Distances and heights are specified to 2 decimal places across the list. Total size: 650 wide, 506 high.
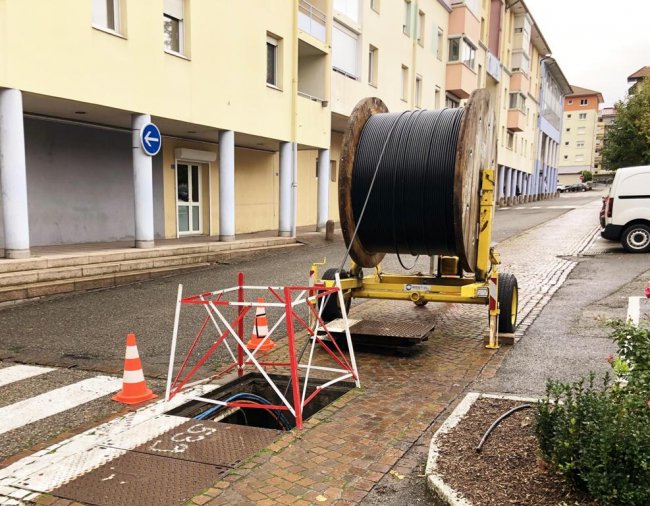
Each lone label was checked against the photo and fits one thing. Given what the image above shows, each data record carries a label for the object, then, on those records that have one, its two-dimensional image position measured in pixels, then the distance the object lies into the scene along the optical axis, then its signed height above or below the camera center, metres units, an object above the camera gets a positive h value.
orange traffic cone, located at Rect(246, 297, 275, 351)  7.19 -1.91
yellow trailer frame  6.98 -1.26
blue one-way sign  13.05 +1.11
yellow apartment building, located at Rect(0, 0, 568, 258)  11.02 +2.07
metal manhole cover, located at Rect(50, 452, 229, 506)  3.60 -1.98
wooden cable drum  6.72 +0.09
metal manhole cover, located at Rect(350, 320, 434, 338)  6.91 -1.78
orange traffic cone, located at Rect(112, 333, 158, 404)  5.41 -1.89
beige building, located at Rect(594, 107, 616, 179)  120.06 +11.77
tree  39.09 +3.98
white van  15.27 -0.55
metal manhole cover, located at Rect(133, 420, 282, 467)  4.18 -1.99
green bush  3.02 -1.39
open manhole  5.27 -2.10
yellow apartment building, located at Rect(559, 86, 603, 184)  116.75 +11.66
